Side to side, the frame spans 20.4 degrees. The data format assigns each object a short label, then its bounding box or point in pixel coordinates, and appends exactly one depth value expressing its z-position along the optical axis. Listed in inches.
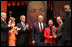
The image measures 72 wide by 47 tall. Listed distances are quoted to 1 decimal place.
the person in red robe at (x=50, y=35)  246.1
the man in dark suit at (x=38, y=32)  255.7
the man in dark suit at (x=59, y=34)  232.3
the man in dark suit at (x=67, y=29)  209.9
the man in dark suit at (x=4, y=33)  229.8
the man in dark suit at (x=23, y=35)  250.2
